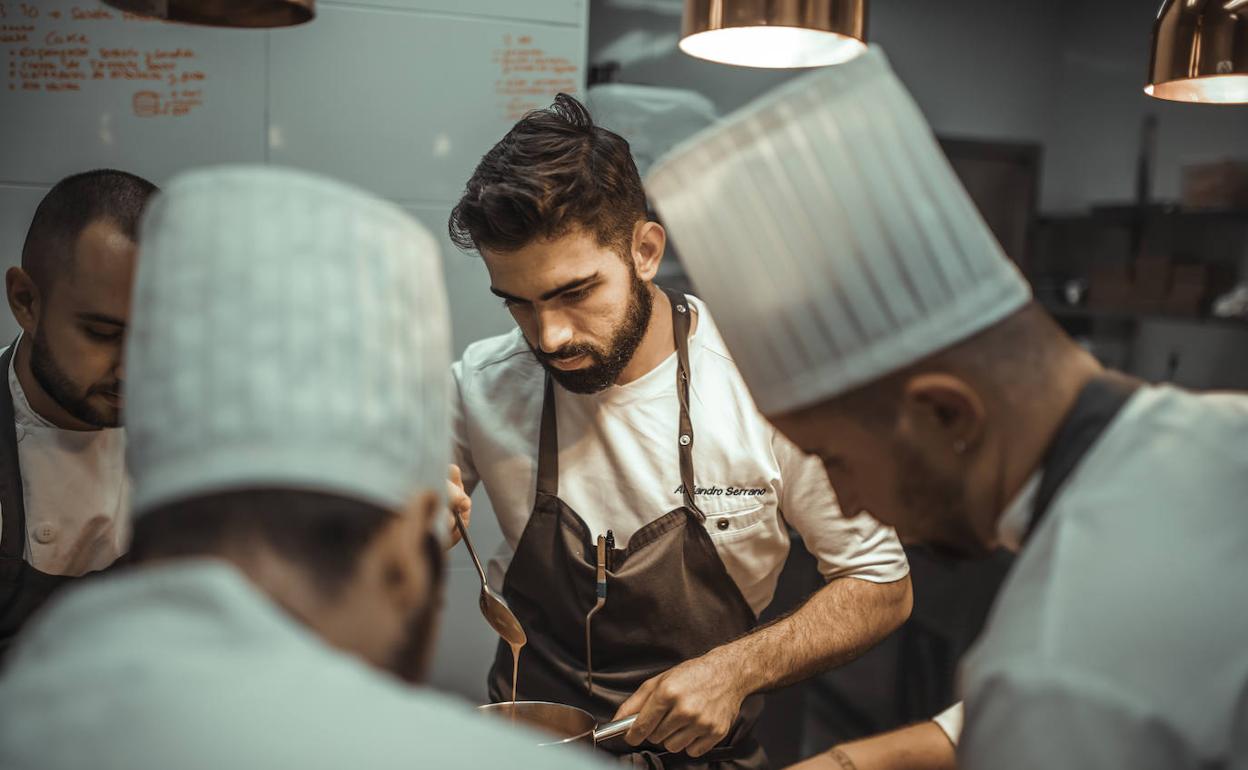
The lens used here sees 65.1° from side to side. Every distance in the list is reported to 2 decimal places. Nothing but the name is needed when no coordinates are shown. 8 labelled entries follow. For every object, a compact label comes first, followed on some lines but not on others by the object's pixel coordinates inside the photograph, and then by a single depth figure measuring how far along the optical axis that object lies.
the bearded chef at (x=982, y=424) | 0.69
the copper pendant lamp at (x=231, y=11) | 0.97
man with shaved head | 1.43
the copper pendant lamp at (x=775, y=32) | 1.16
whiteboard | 2.36
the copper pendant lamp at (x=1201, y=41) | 1.32
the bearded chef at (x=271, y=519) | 0.53
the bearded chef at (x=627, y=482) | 1.57
